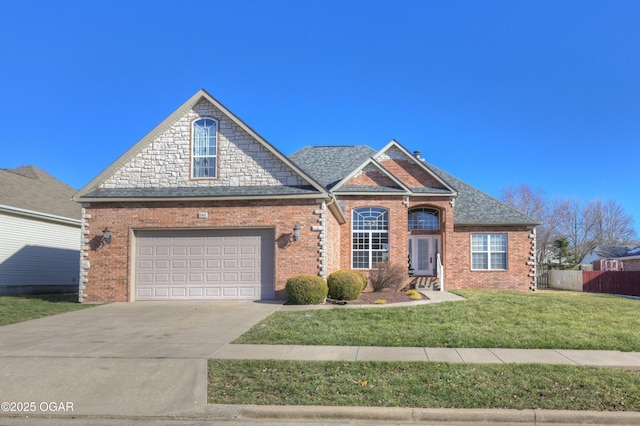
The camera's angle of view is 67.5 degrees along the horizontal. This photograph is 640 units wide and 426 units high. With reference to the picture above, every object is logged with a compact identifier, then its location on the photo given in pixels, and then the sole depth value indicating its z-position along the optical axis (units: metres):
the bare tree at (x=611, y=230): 56.47
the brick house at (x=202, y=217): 16.31
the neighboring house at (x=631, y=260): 34.03
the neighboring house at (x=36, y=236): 20.25
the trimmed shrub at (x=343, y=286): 15.86
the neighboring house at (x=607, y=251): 45.47
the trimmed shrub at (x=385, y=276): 20.48
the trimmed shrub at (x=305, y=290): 14.94
